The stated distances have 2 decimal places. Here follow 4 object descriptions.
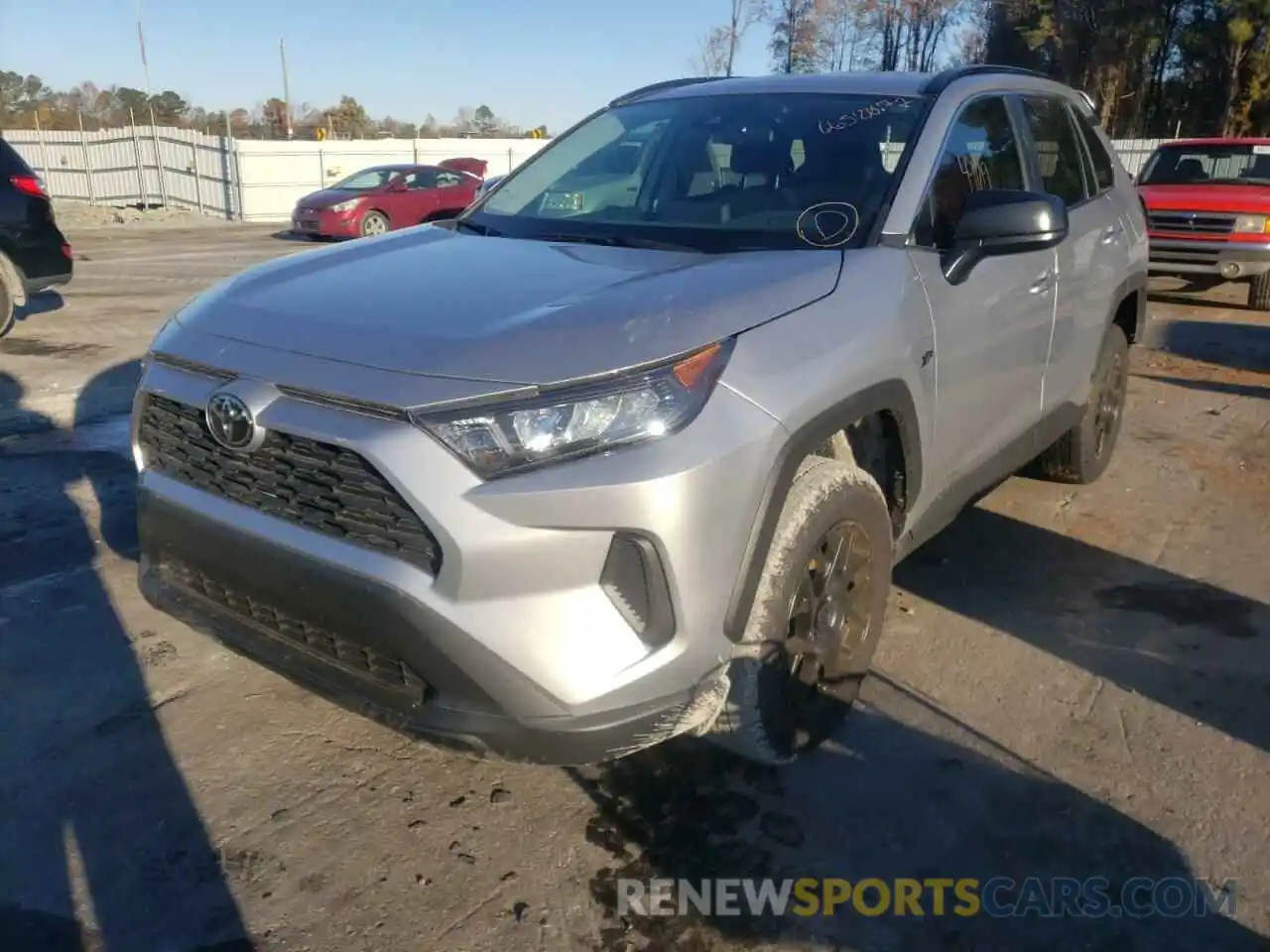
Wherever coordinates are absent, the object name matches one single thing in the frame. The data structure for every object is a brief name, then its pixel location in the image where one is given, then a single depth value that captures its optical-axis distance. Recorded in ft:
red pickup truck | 32.81
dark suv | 27.04
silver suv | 7.04
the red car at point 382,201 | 57.77
